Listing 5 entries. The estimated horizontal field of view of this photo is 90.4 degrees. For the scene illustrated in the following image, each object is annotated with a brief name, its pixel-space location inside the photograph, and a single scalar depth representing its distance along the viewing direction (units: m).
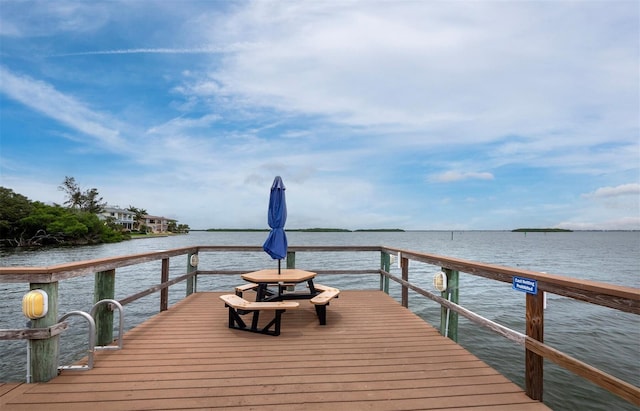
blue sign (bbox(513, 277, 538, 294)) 2.50
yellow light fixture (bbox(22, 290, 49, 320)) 2.59
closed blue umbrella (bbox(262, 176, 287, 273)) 5.32
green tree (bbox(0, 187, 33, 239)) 38.88
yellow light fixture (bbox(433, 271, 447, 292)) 4.03
